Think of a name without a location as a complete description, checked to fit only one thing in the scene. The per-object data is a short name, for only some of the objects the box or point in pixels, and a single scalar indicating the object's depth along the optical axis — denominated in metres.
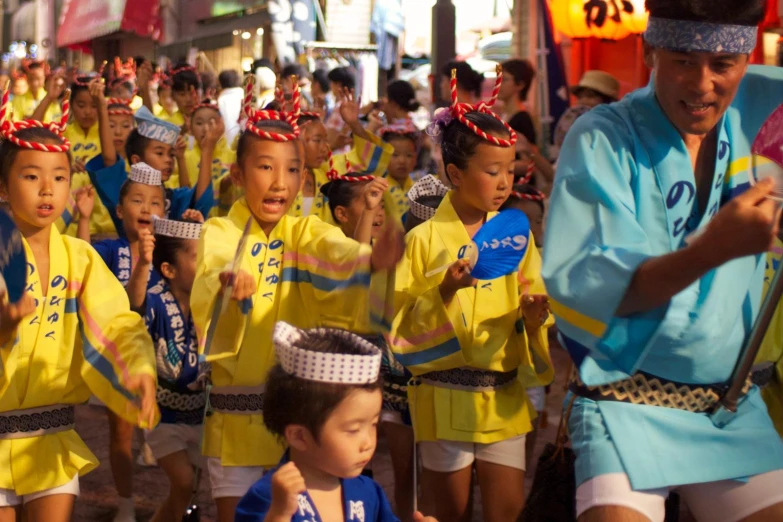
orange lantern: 9.62
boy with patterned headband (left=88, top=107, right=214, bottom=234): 7.54
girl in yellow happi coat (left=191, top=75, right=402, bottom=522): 3.98
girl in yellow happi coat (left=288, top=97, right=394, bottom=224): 7.83
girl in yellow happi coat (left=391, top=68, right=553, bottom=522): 4.21
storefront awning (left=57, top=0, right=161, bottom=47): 29.78
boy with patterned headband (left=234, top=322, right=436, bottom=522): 2.89
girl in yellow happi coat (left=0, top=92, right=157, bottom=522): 3.86
